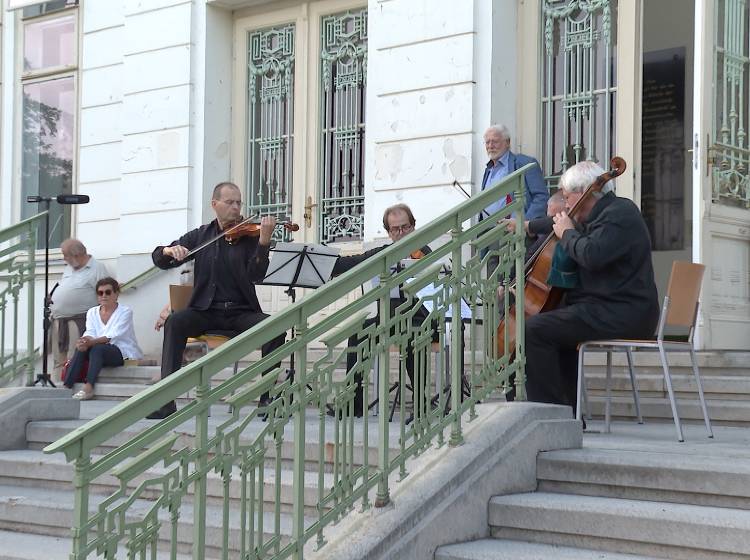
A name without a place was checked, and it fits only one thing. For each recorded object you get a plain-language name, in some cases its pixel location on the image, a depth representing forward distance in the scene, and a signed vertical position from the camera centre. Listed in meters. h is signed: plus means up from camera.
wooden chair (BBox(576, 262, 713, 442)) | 5.46 -0.10
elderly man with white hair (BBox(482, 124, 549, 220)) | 7.15 +0.82
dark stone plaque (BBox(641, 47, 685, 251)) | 9.80 +1.22
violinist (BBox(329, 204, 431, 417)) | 7.13 +0.45
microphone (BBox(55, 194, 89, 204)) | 7.95 +0.66
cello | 5.66 +0.13
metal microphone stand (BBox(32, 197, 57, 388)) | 7.40 -0.37
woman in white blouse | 8.66 -0.32
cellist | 5.42 +0.04
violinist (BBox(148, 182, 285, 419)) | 6.75 +0.13
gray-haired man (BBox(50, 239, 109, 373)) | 9.50 +0.00
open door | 6.95 +0.80
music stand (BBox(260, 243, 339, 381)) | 6.50 +0.17
